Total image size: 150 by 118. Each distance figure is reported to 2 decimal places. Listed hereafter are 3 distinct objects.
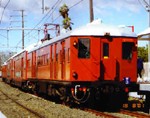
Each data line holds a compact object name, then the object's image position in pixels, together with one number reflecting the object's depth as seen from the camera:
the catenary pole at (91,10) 27.77
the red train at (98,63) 16.16
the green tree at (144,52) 56.34
